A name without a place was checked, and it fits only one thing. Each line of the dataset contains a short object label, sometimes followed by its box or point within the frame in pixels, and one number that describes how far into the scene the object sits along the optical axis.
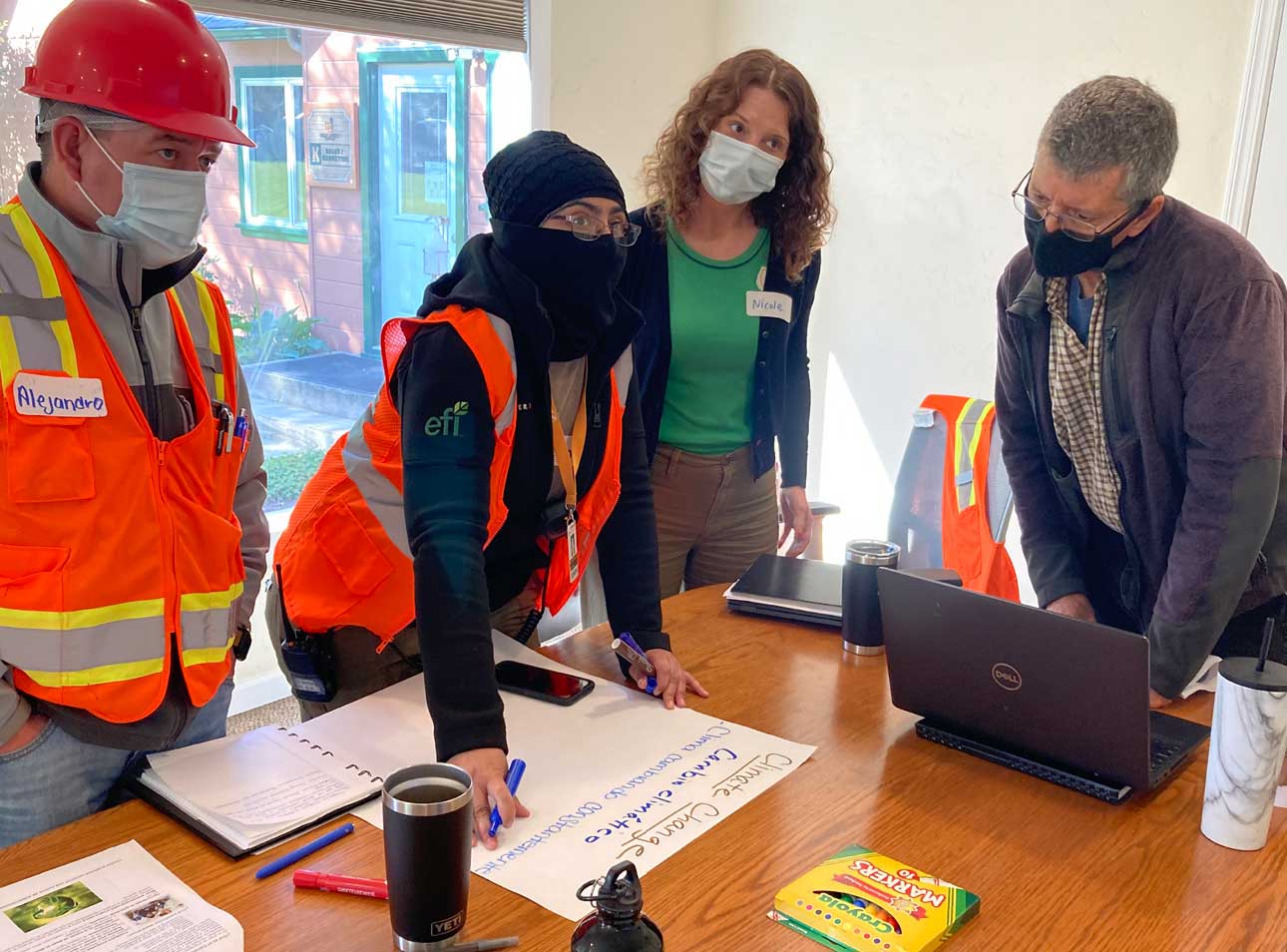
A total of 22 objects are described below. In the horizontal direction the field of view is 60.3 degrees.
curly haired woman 2.24
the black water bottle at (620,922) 0.87
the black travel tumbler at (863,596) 1.66
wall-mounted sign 3.41
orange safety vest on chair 2.65
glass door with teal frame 3.58
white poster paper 1.12
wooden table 1.02
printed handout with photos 0.96
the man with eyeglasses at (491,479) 1.31
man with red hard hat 1.27
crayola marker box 1.00
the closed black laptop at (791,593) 1.81
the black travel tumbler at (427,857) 0.94
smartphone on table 1.49
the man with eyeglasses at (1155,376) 1.48
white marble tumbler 1.14
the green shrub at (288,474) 3.57
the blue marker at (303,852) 1.08
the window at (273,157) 3.26
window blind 2.78
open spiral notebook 1.14
